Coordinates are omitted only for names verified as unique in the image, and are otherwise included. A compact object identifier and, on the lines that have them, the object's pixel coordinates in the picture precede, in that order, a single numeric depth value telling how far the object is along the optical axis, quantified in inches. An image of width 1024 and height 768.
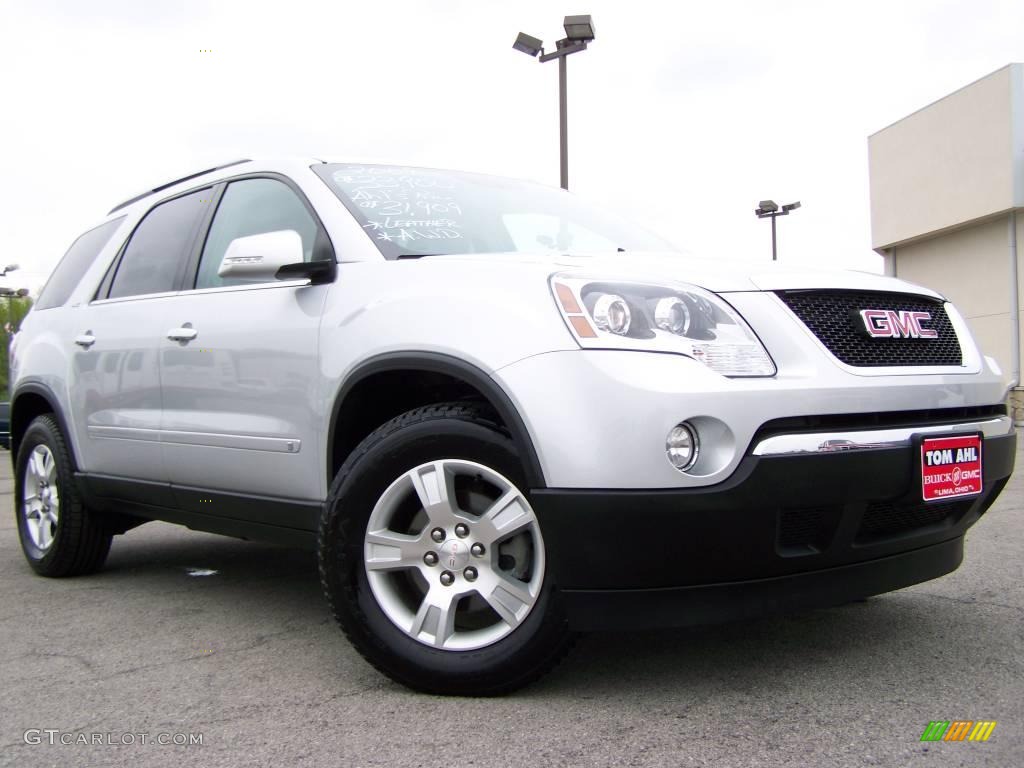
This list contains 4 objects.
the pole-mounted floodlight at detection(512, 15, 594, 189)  500.7
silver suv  99.4
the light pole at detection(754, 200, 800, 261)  882.8
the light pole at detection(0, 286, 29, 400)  1171.3
